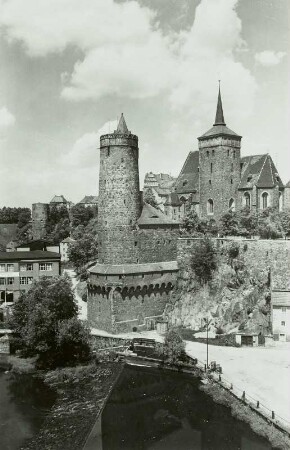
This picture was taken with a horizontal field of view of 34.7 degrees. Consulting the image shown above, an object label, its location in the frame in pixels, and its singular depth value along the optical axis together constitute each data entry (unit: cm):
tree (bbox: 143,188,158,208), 9388
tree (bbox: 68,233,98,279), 7619
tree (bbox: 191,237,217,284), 5466
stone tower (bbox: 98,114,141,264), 5362
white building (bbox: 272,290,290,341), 4512
